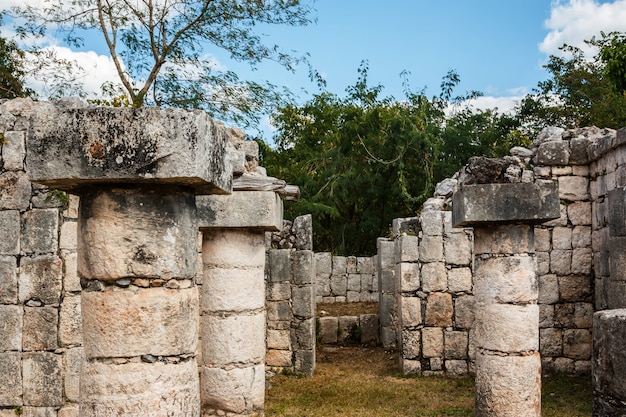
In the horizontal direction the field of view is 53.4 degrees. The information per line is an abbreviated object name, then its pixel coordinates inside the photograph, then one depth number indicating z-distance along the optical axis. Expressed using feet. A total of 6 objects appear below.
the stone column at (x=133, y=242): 10.71
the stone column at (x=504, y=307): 21.74
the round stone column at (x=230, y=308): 21.72
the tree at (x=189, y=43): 56.18
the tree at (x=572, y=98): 71.76
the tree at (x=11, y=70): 51.62
